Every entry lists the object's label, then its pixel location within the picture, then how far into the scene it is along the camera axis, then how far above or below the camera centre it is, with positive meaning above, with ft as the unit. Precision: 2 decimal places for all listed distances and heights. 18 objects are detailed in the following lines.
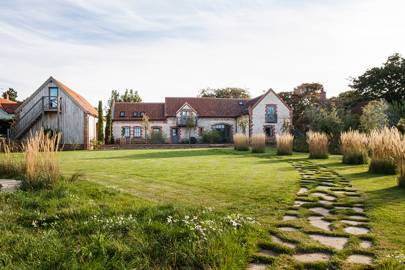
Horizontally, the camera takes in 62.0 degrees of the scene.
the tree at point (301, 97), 113.45 +14.27
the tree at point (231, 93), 158.71 +22.10
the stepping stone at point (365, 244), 10.53 -3.43
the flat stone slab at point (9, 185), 18.33 -2.40
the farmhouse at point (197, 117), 102.63 +7.08
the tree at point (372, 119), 54.85 +2.92
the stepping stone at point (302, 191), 19.82 -3.20
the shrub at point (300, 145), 61.77 -1.39
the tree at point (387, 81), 93.20 +15.71
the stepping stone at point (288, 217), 13.80 -3.32
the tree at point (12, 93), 170.78 +25.88
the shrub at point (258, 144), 57.36 -0.95
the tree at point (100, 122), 95.04 +5.43
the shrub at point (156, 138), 103.86 +0.80
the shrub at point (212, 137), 101.96 +0.79
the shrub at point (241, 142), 63.67 -0.61
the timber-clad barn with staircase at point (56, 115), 78.43 +6.59
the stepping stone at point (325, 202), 16.92 -3.31
